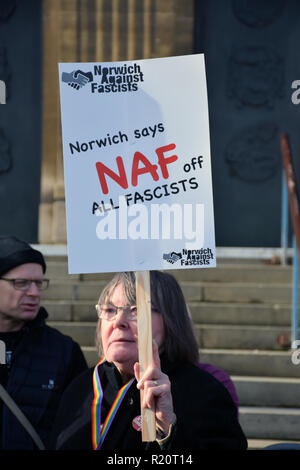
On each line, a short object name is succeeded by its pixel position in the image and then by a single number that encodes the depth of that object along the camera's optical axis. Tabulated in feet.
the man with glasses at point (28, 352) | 23.63
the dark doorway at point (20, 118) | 56.24
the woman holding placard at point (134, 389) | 18.92
